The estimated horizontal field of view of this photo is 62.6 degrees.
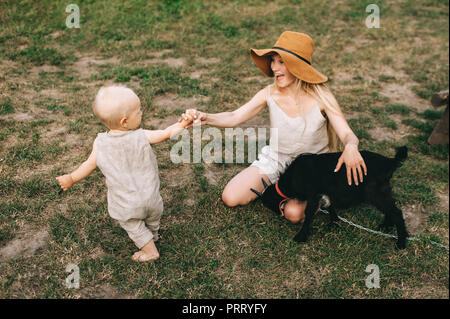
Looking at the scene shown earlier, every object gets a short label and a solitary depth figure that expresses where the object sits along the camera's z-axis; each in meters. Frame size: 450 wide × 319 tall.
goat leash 3.08
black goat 2.79
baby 2.39
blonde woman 3.11
